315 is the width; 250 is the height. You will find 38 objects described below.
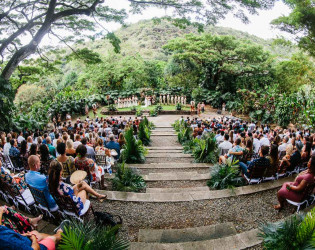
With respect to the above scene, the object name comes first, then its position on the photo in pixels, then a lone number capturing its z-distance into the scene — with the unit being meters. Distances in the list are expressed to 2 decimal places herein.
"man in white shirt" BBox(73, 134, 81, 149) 6.25
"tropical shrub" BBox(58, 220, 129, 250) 1.94
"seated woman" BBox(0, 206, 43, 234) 2.37
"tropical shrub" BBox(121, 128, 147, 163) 6.67
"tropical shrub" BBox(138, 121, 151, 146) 10.18
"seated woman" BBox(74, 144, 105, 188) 4.06
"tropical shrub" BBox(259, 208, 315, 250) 2.15
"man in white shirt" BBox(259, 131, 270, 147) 7.10
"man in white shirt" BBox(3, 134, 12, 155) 5.76
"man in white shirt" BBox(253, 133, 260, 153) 7.25
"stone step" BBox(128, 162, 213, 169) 6.46
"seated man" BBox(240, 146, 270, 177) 4.40
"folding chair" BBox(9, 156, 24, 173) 5.41
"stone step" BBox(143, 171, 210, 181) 5.42
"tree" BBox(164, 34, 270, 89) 20.94
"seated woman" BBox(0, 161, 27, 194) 3.42
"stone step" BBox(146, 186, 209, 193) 4.70
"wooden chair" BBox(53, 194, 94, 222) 2.93
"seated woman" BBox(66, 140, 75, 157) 5.45
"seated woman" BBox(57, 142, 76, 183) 4.30
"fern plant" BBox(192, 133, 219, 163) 6.91
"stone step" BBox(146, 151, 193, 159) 8.01
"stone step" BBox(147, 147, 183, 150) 9.55
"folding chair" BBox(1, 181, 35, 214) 3.30
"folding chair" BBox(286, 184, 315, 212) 3.40
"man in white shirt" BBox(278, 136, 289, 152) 6.56
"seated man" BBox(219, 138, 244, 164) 5.59
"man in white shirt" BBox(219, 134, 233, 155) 6.68
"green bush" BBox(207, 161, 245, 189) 4.79
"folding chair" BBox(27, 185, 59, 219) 3.03
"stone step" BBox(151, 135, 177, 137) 13.07
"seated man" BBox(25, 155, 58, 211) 3.09
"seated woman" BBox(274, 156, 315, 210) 3.33
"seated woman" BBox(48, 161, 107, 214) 2.92
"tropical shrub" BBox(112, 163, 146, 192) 4.70
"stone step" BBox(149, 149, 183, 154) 8.95
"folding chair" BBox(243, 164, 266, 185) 4.52
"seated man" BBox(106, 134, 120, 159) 6.76
